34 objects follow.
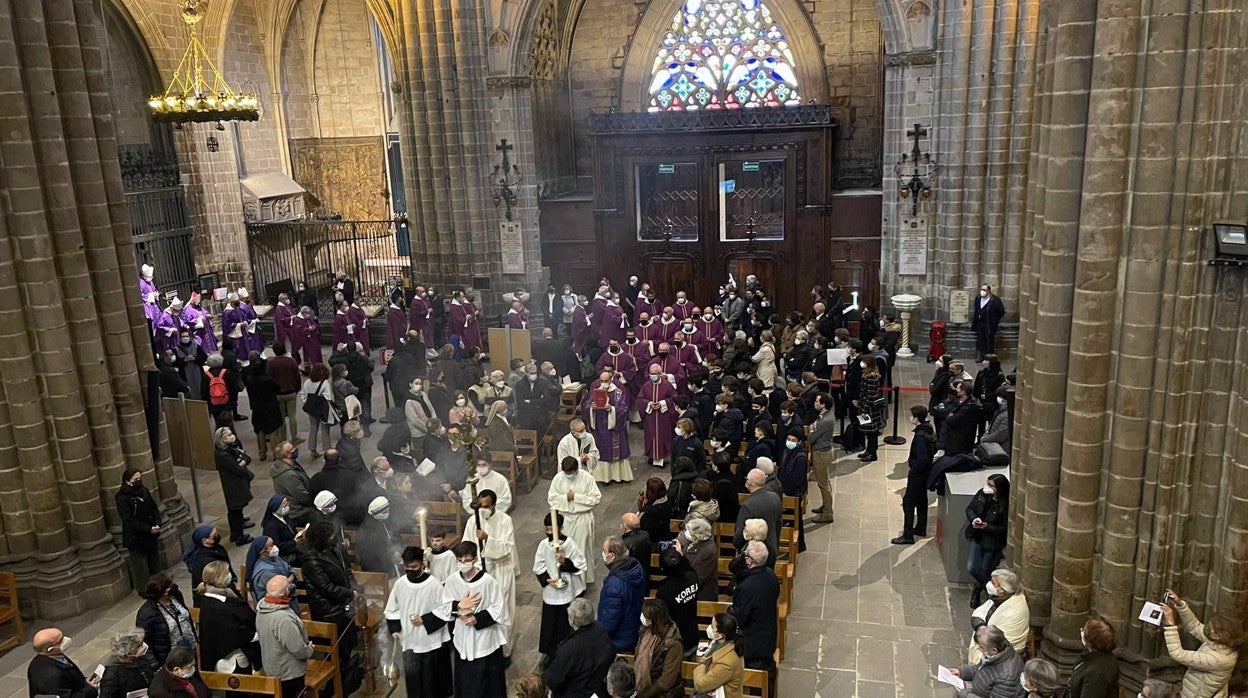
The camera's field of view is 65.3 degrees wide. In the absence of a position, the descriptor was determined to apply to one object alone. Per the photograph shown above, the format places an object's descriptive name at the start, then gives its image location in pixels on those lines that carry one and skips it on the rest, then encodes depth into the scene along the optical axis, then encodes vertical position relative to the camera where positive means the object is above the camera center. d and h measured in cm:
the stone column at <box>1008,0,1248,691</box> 703 -129
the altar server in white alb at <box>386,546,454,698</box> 778 -354
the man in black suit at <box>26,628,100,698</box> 713 -345
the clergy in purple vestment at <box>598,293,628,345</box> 1803 -273
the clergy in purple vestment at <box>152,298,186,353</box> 1694 -238
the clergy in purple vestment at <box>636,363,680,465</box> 1376 -336
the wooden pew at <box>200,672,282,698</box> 727 -367
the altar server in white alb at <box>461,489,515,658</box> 903 -331
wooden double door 2083 -93
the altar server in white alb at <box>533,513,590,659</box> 840 -347
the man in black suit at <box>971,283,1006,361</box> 1756 -282
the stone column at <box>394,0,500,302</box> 2067 +90
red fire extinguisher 1816 -330
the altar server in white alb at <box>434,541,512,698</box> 757 -346
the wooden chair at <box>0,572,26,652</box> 966 -406
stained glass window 2356 +264
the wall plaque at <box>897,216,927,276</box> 1900 -163
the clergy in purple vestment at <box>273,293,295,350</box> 1883 -251
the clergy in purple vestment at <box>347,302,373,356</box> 1938 -274
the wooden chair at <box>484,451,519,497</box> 1247 -367
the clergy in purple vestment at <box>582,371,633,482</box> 1339 -350
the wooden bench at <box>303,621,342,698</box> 796 -394
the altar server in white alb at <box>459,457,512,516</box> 995 -311
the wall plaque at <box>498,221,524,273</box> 2184 -150
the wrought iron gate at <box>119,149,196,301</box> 2294 -60
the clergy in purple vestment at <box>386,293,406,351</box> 1928 -280
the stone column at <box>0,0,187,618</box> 974 -128
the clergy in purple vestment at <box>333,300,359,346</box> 1922 -278
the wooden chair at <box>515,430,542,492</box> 1315 -374
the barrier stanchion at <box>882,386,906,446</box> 1443 -406
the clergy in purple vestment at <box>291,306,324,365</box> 1875 -284
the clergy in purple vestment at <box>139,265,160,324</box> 1778 -193
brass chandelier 1931 +168
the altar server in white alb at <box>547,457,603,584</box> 993 -321
